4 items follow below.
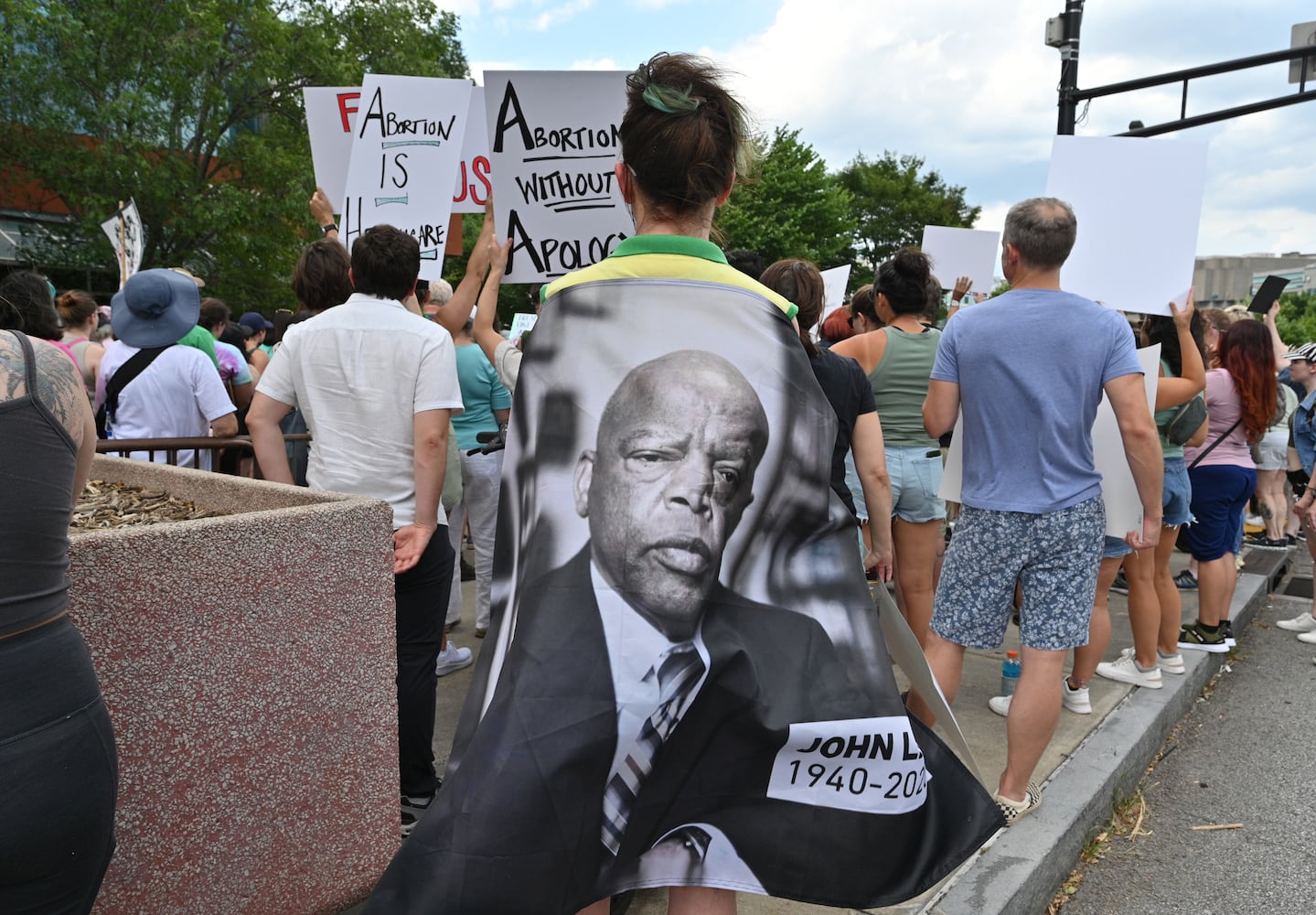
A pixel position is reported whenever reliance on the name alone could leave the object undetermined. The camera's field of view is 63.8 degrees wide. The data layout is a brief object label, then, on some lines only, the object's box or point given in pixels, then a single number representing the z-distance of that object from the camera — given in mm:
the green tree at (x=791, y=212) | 43938
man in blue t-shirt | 3566
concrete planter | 2324
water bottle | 4828
